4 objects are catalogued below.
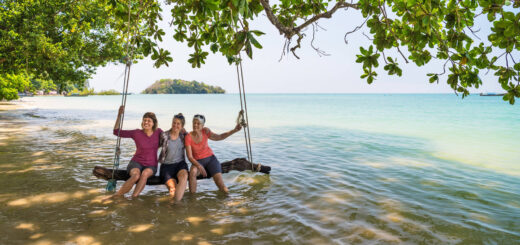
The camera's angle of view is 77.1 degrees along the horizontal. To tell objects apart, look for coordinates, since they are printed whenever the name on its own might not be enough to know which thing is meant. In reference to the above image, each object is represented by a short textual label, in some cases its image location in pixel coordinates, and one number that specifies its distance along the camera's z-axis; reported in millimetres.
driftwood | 4574
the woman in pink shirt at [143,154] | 4656
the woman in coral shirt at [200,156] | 4997
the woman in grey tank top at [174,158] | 4809
